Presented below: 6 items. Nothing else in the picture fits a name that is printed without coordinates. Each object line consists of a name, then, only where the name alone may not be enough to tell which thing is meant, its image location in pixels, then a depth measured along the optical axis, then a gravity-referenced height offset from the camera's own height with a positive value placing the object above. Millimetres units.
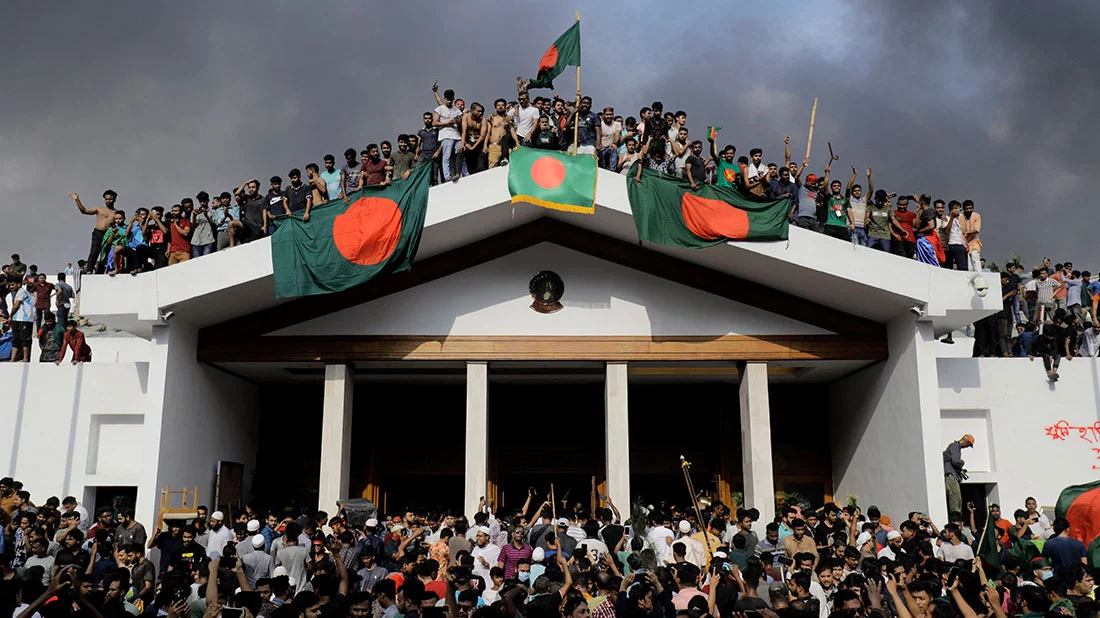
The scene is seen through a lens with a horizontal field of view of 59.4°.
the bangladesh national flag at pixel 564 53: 15852 +7157
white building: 14234 +2242
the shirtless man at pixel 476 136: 14532 +5339
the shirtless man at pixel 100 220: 15164 +4270
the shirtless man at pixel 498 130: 14688 +5516
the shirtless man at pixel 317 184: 14695 +4652
